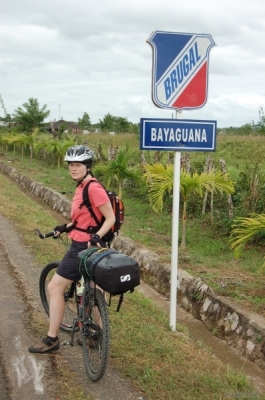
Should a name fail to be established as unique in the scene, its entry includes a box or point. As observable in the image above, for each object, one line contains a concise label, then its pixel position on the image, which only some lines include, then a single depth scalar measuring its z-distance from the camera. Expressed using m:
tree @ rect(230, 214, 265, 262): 5.52
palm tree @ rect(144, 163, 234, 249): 7.90
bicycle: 3.50
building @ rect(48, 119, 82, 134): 70.88
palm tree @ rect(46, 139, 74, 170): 20.44
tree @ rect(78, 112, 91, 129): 55.84
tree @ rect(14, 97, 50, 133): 40.91
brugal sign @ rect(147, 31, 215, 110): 4.54
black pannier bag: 3.37
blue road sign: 4.51
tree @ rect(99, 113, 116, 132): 43.94
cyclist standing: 3.77
